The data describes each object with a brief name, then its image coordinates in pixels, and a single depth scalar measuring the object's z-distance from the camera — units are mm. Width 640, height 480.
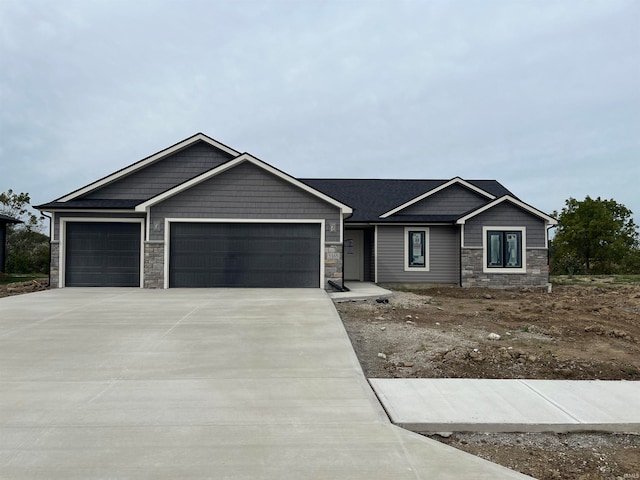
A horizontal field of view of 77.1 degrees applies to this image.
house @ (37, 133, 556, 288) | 13328
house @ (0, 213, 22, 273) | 20719
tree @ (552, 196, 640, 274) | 32094
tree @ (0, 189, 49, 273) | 24781
